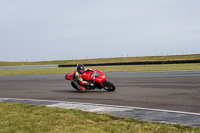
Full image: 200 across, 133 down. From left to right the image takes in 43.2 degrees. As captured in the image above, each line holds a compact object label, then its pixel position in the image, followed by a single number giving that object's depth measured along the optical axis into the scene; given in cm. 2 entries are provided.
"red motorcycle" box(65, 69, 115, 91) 1182
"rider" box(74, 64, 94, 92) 1208
